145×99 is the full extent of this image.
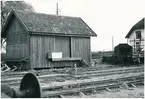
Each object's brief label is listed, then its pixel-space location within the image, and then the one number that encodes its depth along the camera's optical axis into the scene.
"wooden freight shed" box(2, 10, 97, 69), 20.41
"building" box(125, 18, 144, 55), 38.62
